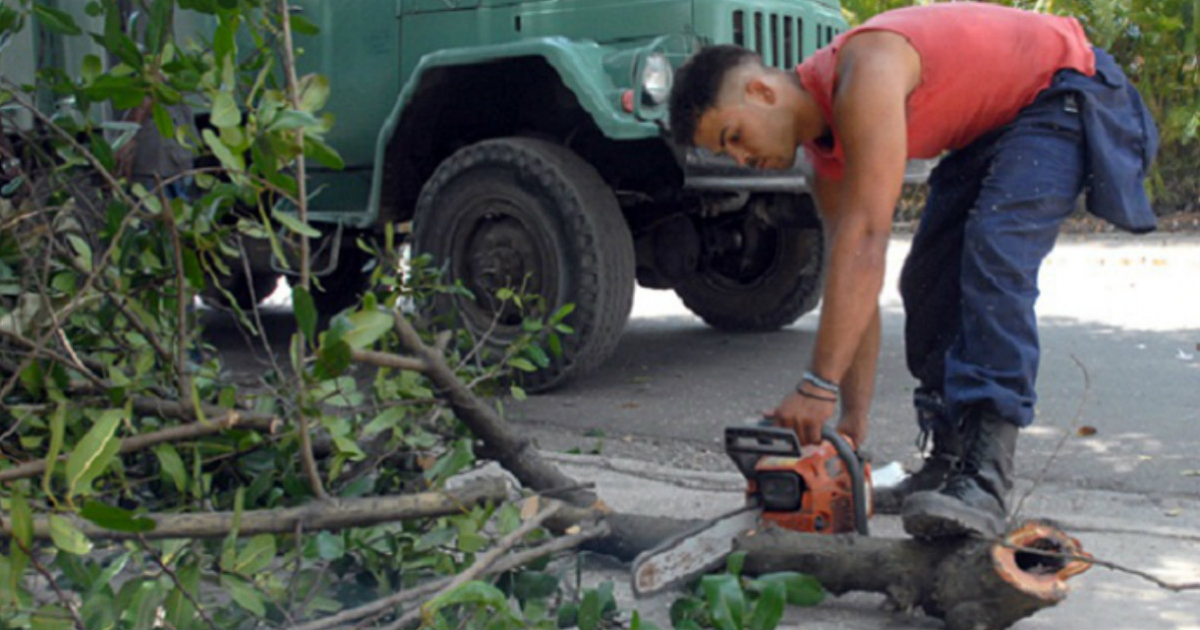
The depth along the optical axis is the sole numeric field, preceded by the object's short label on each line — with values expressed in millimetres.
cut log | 2736
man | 3156
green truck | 5801
